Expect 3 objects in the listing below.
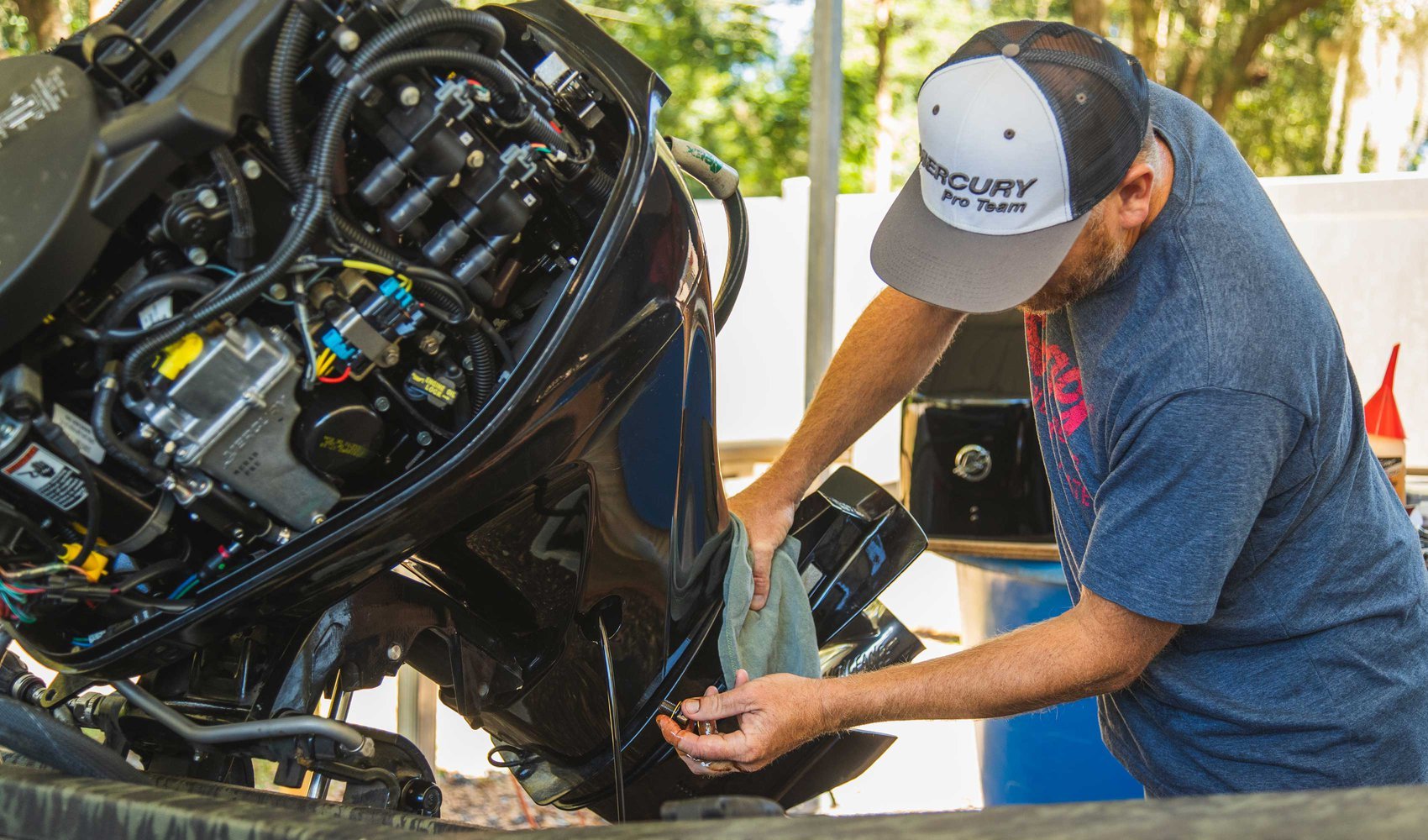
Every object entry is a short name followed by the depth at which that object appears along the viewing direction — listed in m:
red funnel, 2.63
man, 1.47
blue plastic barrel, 2.71
